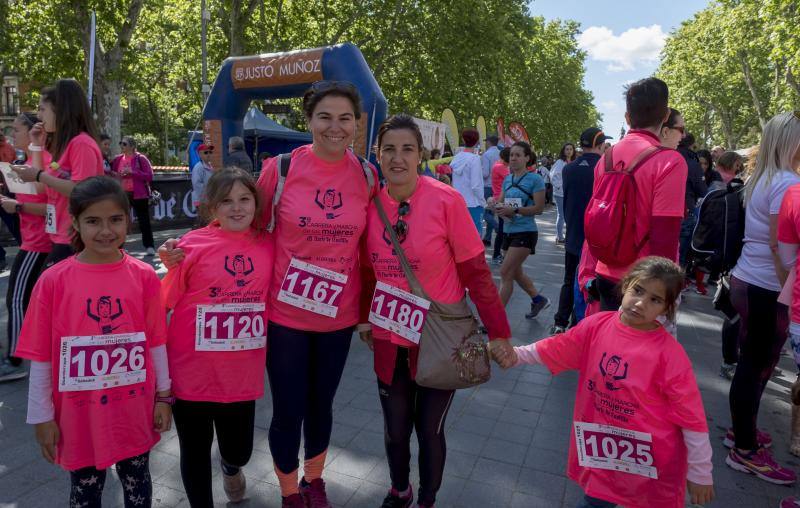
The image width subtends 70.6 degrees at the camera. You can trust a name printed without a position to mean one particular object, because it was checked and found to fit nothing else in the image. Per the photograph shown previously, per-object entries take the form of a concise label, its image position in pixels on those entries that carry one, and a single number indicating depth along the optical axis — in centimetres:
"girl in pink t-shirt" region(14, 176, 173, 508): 200
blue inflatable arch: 849
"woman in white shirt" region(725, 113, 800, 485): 300
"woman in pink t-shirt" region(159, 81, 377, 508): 242
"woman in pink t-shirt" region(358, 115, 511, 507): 237
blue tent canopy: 1584
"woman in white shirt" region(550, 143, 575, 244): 1184
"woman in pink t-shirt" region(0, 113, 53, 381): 382
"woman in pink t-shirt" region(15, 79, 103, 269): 349
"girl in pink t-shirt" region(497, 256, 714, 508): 206
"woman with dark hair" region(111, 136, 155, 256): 923
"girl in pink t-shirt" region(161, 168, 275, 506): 231
